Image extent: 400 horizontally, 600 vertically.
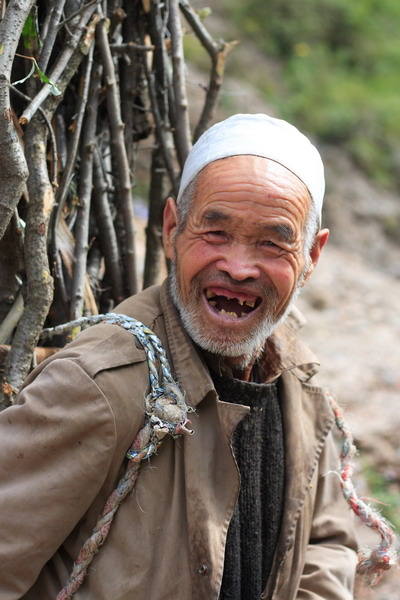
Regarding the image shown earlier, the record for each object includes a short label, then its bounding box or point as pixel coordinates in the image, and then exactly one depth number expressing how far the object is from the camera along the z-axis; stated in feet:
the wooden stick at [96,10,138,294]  8.09
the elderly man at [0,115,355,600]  5.91
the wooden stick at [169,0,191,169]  8.89
